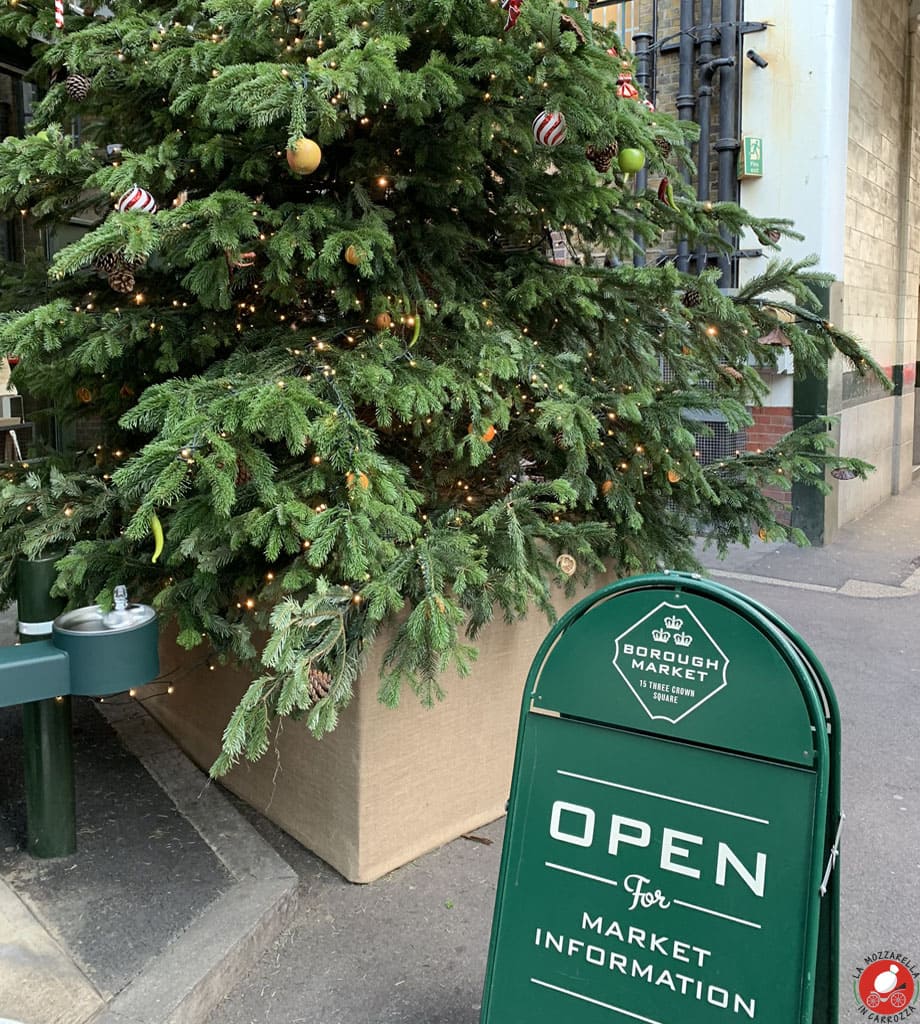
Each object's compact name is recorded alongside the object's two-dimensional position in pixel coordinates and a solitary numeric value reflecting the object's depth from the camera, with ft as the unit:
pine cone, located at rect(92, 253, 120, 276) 11.05
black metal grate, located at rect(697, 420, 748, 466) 33.19
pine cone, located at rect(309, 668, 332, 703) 10.41
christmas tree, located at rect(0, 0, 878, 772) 10.29
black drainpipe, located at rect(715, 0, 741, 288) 32.01
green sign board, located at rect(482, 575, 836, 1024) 7.33
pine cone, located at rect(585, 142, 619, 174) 12.37
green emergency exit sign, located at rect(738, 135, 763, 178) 31.63
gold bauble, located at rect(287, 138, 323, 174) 10.19
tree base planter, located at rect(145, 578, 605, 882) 12.09
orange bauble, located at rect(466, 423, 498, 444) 11.81
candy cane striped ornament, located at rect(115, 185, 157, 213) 10.80
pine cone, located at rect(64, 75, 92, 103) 12.46
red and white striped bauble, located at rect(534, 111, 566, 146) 10.89
